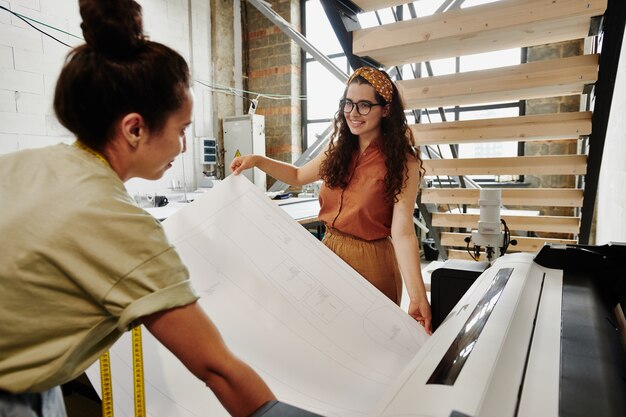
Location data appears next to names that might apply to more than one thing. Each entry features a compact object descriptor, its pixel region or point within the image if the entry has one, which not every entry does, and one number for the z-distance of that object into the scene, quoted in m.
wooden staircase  1.76
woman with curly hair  1.31
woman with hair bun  0.45
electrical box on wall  5.07
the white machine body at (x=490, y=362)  0.40
